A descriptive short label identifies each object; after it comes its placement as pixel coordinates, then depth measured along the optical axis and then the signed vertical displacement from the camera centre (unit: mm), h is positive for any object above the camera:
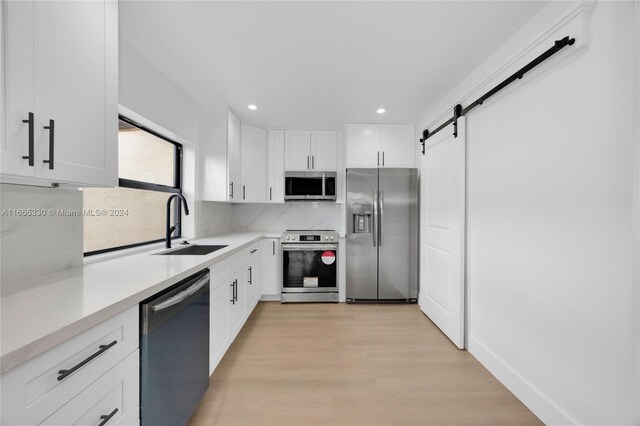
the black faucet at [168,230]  2164 -156
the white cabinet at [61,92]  833 +458
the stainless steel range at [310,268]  3367 -733
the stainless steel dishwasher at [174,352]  1059 -679
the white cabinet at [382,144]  3430 +924
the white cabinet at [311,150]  3711 +914
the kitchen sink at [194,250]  2090 -336
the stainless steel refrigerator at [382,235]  3270 -281
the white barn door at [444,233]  2270 -197
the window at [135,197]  1666 +109
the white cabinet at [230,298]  1794 -738
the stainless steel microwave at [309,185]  3637 +393
